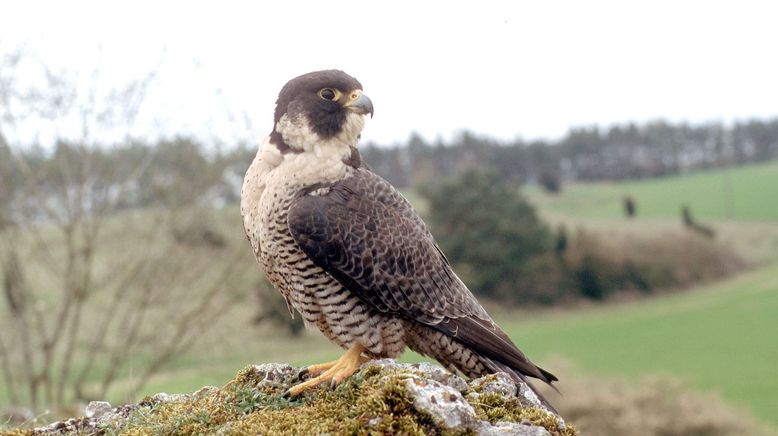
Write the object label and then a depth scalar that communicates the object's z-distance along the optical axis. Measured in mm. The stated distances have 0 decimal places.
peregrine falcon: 3574
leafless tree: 13375
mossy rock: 2836
